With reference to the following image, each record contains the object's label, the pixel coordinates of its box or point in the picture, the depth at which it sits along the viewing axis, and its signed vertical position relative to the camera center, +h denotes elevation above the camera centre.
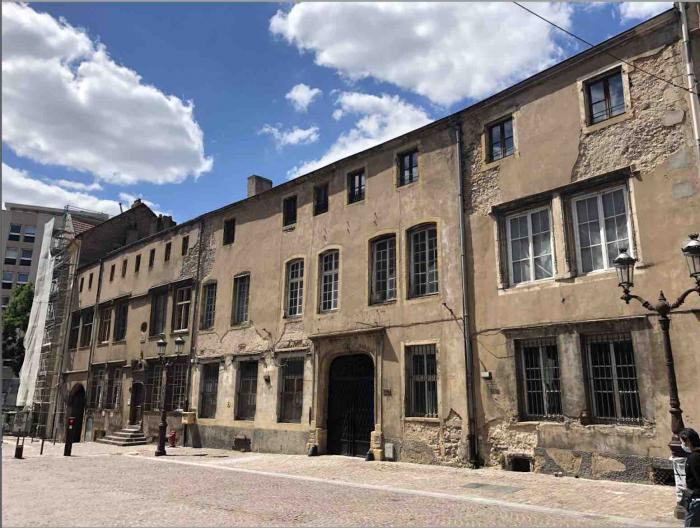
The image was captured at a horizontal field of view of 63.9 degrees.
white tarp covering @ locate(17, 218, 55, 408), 36.28 +4.87
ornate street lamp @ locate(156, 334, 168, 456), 18.97 +0.48
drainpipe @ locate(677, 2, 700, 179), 11.06 +6.49
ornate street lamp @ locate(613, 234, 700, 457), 8.08 +1.59
